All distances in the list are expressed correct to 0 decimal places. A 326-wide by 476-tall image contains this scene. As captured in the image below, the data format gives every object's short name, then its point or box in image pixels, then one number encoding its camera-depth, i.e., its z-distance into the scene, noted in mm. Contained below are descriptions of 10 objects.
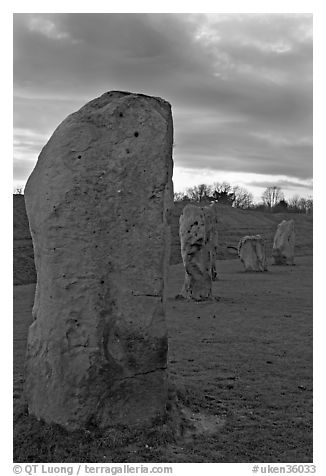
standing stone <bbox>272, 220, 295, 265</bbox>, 25875
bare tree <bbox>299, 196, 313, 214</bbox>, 77150
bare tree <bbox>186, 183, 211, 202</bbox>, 77025
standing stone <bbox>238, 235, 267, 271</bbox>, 22719
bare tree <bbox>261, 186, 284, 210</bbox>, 92688
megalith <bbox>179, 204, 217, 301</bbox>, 13969
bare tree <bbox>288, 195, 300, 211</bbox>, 80494
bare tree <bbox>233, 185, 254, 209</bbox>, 83000
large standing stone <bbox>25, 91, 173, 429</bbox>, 5305
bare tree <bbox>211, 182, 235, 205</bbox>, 69375
